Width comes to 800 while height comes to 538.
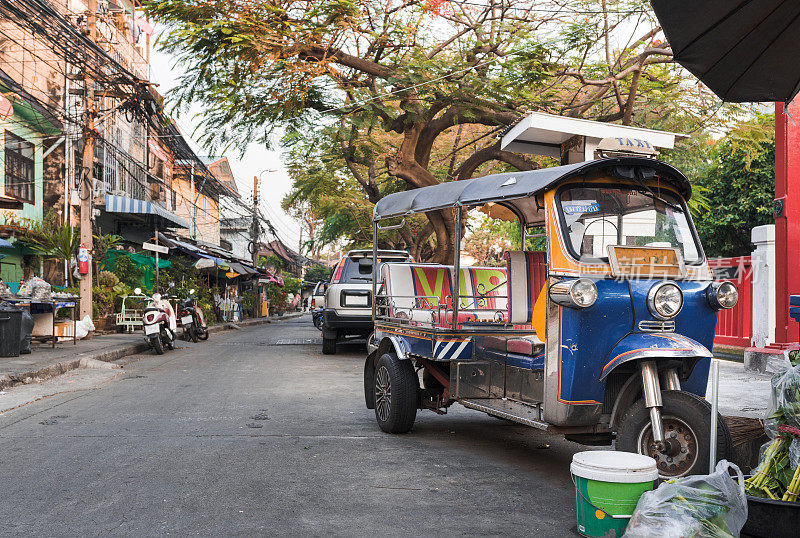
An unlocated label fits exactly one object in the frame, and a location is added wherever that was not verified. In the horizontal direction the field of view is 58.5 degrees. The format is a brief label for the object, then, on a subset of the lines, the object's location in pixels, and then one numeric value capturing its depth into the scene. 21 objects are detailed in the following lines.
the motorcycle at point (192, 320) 18.67
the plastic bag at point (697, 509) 3.17
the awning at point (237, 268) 30.66
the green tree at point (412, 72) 12.66
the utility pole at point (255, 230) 39.49
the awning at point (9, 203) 13.32
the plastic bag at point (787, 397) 3.43
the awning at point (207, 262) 25.72
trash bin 12.46
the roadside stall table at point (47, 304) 13.00
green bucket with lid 3.57
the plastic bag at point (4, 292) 12.76
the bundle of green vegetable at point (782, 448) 3.42
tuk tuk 4.32
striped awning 22.58
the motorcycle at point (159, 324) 15.39
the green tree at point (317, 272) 75.73
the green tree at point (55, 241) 17.77
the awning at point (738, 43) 3.49
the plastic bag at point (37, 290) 13.46
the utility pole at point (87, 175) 16.47
